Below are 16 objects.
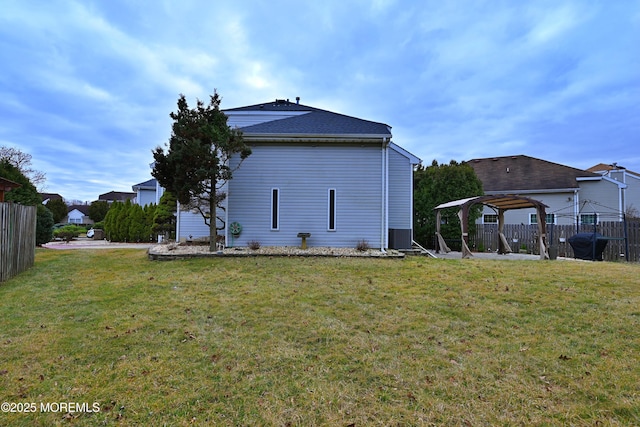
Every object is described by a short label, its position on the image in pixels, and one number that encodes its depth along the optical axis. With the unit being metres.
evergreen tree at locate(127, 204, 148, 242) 18.91
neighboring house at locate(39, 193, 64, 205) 56.14
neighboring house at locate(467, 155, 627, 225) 19.72
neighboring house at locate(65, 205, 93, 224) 55.65
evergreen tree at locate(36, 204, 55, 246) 14.61
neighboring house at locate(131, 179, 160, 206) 24.14
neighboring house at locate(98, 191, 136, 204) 57.61
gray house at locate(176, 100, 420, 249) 11.35
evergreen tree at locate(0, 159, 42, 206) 13.49
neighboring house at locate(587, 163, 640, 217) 21.55
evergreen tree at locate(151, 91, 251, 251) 9.45
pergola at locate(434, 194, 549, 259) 11.50
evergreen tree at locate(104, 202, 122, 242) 19.27
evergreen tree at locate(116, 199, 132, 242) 19.06
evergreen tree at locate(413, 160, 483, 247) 15.66
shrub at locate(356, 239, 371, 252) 10.90
